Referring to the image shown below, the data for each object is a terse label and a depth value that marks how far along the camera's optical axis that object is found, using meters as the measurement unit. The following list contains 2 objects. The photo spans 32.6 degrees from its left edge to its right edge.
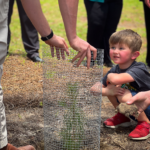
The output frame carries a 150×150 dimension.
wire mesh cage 2.01
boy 2.30
